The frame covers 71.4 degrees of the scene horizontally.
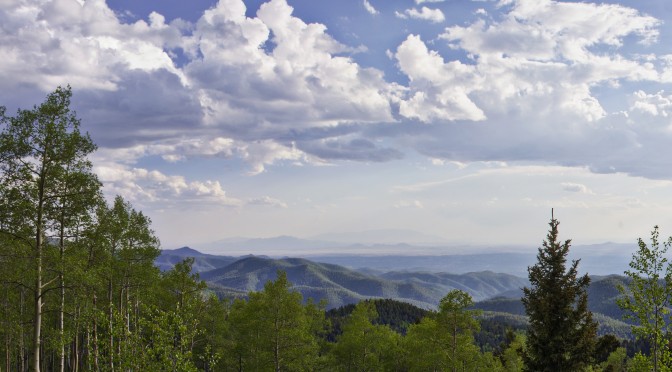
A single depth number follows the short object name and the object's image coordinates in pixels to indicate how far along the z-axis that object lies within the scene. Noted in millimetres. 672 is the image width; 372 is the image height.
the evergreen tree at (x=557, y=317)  29938
